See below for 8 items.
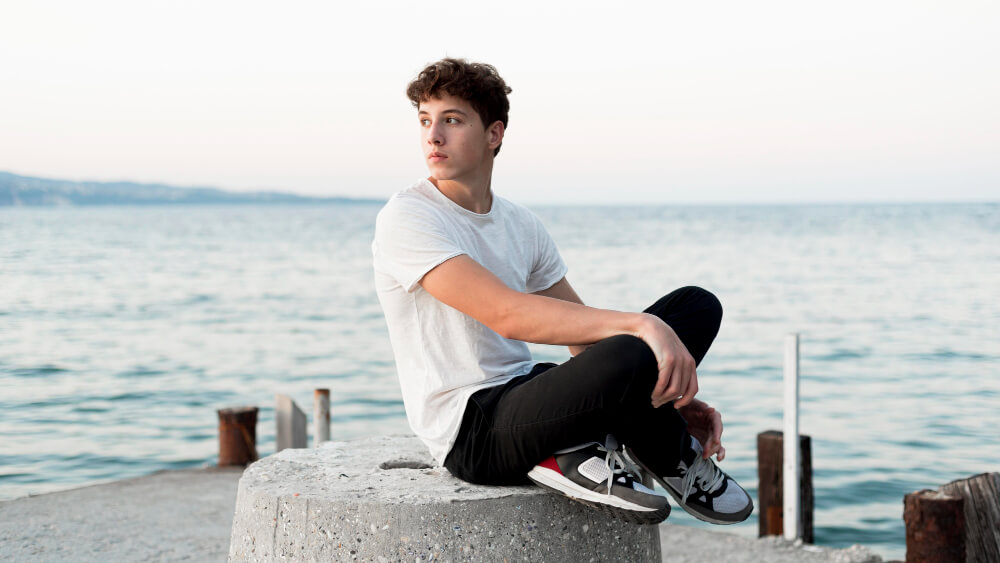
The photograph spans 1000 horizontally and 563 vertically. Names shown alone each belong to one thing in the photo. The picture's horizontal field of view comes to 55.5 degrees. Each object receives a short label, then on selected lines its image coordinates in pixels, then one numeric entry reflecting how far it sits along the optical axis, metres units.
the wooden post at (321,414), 7.60
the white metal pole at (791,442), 6.37
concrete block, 3.13
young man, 3.01
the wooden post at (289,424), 8.41
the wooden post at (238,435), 8.73
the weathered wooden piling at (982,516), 5.39
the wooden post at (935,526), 5.31
